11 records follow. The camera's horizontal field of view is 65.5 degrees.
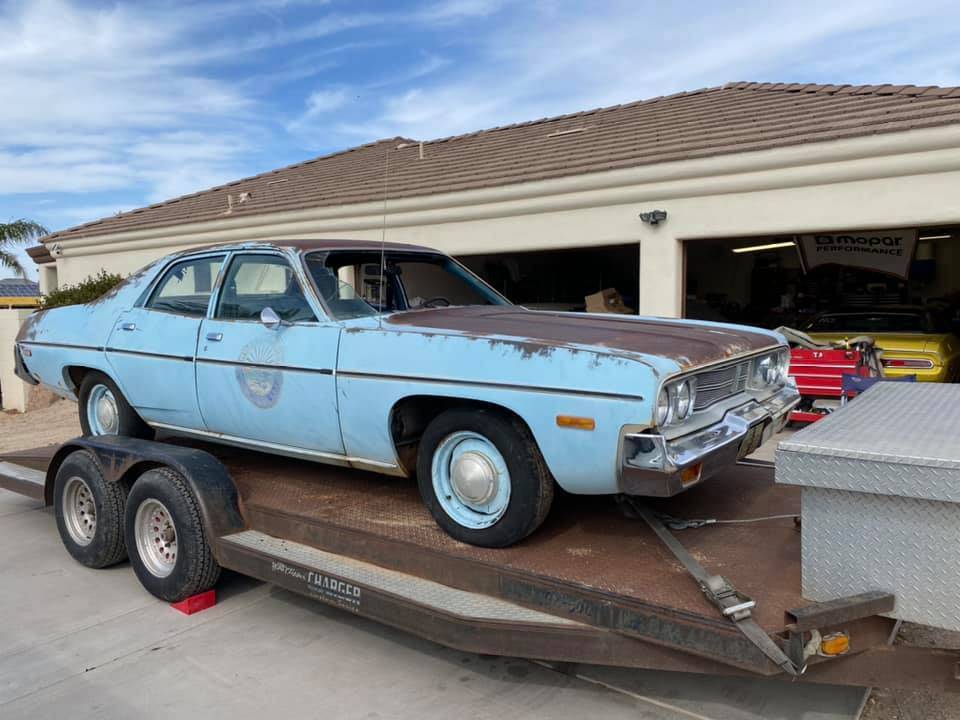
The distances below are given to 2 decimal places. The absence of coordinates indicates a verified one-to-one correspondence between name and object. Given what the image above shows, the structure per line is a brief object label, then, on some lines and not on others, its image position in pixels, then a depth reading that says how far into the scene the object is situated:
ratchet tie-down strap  2.33
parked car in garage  8.66
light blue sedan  2.96
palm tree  25.27
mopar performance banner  11.59
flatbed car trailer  2.44
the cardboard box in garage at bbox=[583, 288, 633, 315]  9.98
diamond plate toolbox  2.28
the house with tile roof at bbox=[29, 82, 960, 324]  7.52
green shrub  13.73
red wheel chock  4.01
